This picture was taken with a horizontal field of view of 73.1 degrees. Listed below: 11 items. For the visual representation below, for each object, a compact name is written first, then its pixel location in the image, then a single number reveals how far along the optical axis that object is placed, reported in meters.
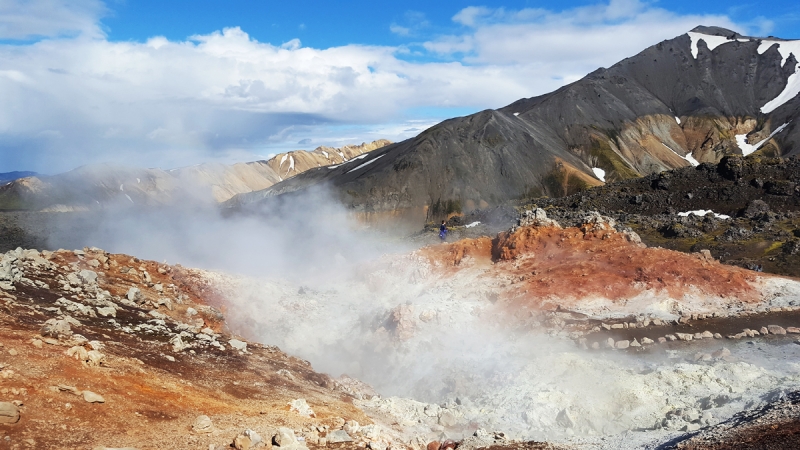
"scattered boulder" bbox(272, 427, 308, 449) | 9.06
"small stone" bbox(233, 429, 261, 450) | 8.72
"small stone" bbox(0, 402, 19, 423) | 7.55
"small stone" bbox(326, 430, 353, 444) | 9.91
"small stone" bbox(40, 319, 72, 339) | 10.55
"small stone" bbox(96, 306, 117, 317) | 13.82
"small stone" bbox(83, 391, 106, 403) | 8.71
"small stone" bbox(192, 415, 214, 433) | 9.02
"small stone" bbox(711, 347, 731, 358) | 15.55
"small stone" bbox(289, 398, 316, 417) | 10.78
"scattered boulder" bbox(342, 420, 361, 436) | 10.36
